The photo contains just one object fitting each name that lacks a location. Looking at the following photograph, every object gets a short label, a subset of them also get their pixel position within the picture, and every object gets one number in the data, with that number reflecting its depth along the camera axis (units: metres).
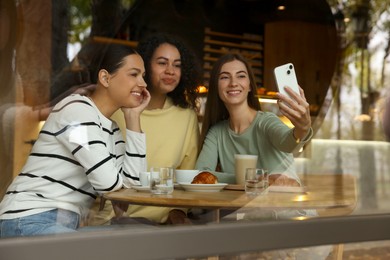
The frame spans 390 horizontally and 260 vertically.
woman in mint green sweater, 1.91
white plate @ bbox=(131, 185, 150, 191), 1.71
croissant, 1.83
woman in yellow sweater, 1.76
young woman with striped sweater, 1.59
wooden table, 1.72
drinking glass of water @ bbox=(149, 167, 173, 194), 1.74
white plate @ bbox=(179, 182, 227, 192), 1.79
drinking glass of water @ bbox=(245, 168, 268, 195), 1.89
